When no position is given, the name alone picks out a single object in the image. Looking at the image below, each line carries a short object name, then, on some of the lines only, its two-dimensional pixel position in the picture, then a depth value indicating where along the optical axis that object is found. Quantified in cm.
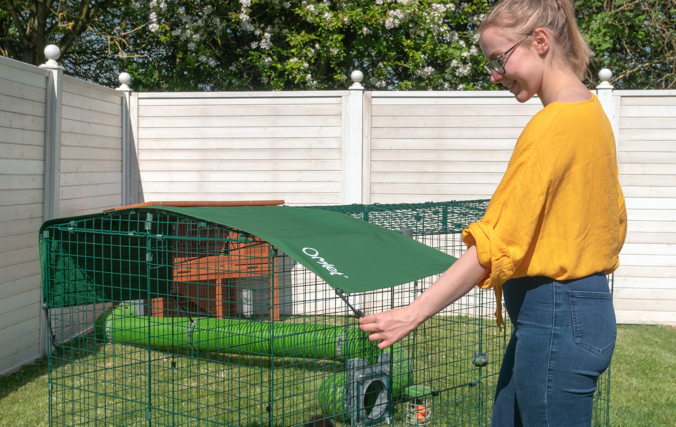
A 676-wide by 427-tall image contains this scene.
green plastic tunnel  277
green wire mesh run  259
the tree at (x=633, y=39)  790
